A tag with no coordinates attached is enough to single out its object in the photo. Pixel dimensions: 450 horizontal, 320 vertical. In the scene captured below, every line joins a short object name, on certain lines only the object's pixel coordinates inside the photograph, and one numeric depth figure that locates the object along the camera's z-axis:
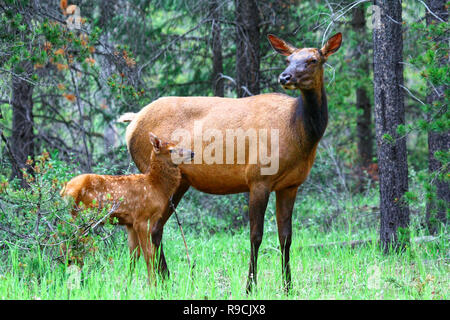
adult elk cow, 13.20
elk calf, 13.03
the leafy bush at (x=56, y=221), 12.16
